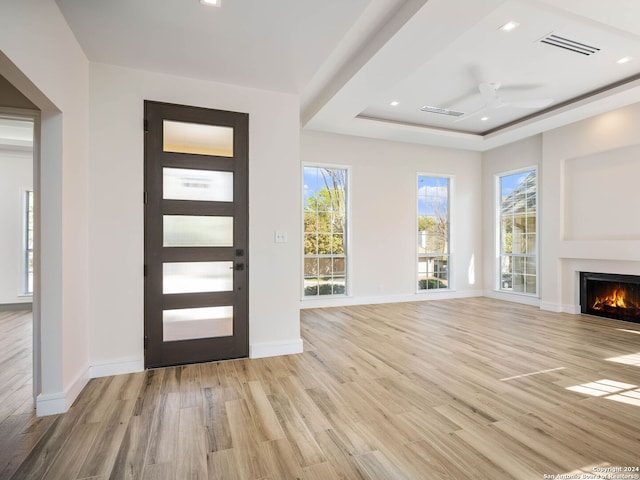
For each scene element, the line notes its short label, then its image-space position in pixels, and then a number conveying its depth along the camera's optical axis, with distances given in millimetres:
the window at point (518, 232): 6520
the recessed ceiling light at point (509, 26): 3207
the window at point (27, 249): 6016
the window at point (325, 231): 6250
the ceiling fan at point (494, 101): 4250
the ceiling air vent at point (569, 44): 3470
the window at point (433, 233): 7105
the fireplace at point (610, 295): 5129
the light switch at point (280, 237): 3615
